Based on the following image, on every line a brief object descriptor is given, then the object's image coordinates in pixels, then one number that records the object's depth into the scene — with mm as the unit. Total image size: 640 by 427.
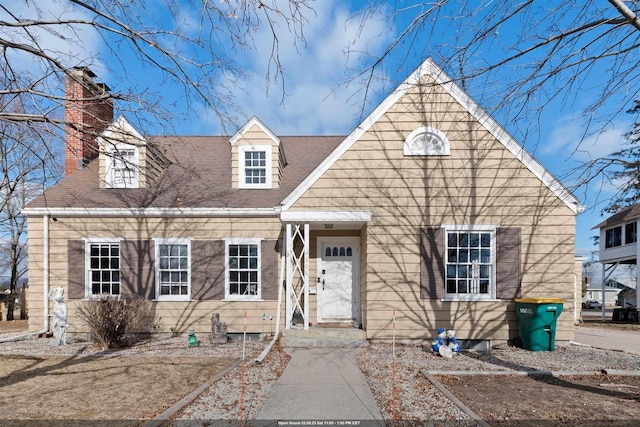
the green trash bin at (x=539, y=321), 8891
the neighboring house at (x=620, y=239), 22047
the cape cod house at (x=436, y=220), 9547
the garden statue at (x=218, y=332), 10148
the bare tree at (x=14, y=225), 18484
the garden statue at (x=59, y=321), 9906
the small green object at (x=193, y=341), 9767
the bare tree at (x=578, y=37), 4445
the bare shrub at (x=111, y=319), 9094
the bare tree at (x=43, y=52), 5000
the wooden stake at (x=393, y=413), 4688
